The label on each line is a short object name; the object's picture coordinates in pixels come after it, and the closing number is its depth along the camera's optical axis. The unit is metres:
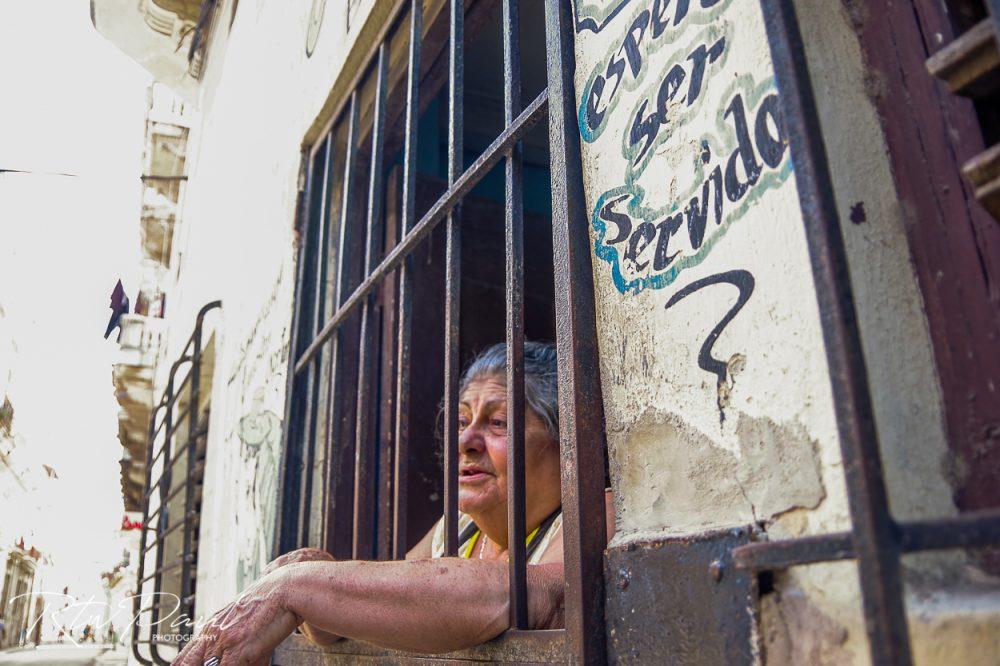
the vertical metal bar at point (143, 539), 4.90
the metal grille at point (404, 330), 1.13
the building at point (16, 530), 21.50
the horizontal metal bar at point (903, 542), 0.50
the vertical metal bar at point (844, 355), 0.52
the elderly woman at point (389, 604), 1.28
